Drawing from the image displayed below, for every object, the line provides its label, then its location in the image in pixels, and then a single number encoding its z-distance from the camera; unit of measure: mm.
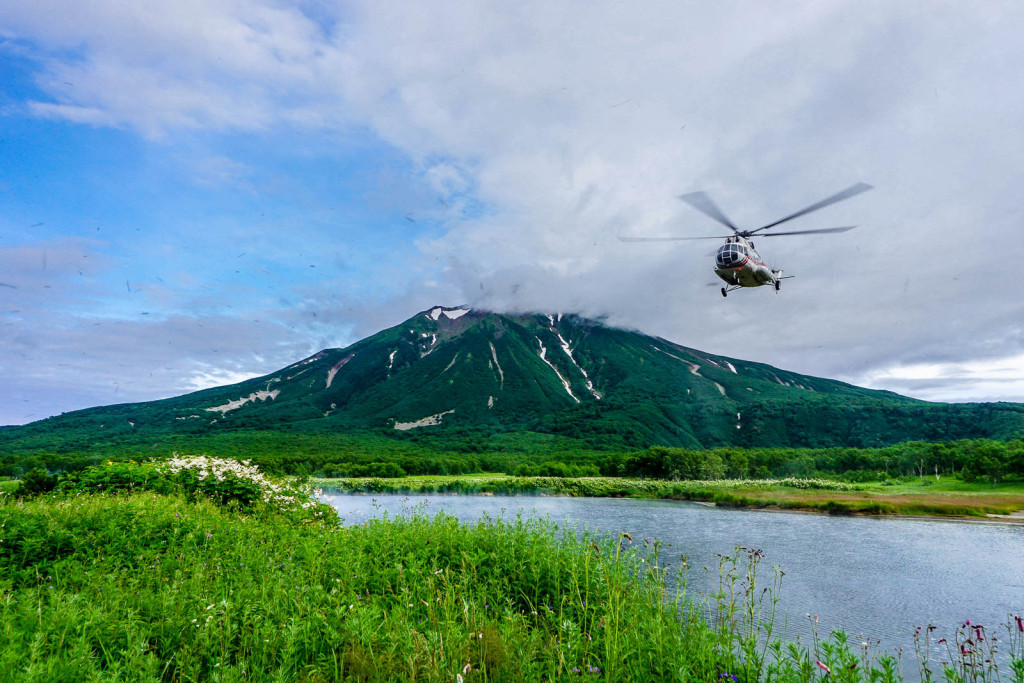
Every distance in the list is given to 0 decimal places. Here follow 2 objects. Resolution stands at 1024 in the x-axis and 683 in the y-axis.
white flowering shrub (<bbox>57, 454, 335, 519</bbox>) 13078
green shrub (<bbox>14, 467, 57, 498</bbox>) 13250
